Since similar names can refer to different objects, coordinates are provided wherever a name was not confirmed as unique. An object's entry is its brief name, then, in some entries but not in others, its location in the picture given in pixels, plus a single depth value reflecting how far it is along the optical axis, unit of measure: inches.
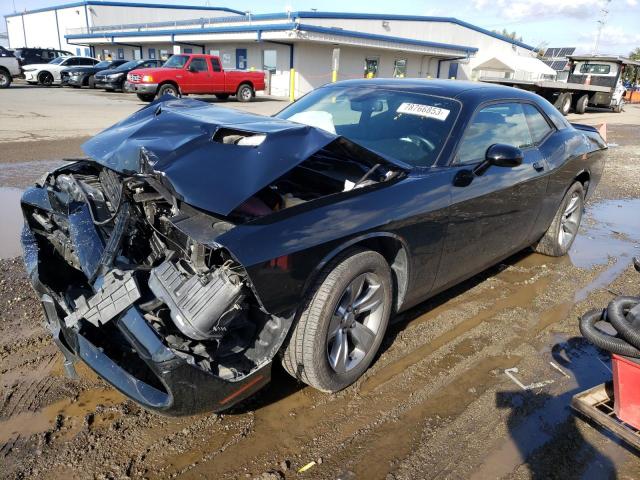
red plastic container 93.8
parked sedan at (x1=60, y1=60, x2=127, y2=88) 1002.1
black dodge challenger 85.9
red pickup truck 726.5
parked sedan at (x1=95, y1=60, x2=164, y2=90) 913.0
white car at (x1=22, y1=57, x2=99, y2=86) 1008.9
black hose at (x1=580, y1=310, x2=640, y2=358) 92.4
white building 1112.2
